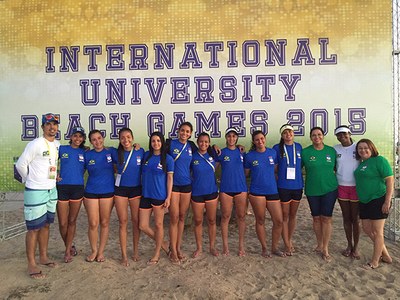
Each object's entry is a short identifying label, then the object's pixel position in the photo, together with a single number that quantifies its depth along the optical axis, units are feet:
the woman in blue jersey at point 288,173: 13.57
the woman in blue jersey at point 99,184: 13.01
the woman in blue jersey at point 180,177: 13.20
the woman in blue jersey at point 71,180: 13.16
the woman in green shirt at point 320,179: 13.33
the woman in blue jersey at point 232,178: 13.57
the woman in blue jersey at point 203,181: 13.34
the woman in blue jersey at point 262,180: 13.47
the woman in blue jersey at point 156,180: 12.74
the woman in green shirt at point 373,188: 12.42
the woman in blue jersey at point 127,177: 12.94
